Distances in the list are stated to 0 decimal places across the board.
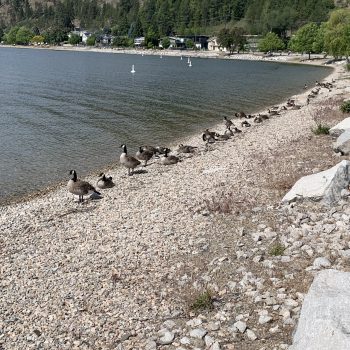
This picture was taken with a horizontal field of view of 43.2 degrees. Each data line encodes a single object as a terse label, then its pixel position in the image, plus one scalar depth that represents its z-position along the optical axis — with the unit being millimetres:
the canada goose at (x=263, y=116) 40406
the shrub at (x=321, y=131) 27328
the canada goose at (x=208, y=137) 30422
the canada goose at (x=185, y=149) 28188
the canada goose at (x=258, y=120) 39469
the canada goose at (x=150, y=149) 26556
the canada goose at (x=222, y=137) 32031
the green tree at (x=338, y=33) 86125
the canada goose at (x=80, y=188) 18938
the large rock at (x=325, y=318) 6949
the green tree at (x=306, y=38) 159625
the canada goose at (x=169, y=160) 25594
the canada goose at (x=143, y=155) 25453
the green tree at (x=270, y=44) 197375
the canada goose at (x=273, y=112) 43056
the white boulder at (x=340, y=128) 24638
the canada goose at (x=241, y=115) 42312
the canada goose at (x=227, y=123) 35019
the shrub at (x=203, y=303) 10023
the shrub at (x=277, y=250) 11852
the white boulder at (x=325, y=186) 14062
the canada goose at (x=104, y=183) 21031
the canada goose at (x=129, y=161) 23188
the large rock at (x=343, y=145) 20109
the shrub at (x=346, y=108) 36000
